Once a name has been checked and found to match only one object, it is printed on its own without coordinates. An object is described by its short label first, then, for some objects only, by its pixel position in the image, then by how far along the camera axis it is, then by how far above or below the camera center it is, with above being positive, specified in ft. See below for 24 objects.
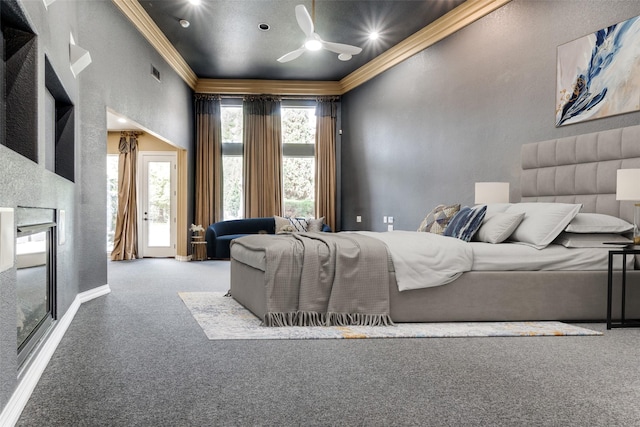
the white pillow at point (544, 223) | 11.80 -0.46
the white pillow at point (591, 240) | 11.76 -0.85
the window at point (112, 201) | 29.89 +0.05
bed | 11.33 -2.04
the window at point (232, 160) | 28.66 +2.52
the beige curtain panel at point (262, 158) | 28.14 +2.59
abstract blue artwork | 11.95 +3.45
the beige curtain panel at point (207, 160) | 28.04 +2.45
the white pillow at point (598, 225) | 11.67 -0.49
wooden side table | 27.35 -2.74
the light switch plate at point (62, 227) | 10.58 -0.57
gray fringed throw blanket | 10.93 -1.88
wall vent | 20.89 +5.66
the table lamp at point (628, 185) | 10.48 +0.44
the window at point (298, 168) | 28.91 +2.08
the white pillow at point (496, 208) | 13.84 -0.11
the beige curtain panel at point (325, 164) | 28.22 +2.28
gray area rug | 10.09 -2.75
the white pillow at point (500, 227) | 12.37 -0.58
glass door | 29.40 -0.18
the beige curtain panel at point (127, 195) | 28.48 +0.41
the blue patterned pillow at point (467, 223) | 12.91 -0.53
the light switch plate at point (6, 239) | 5.20 -0.42
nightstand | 10.76 -1.88
